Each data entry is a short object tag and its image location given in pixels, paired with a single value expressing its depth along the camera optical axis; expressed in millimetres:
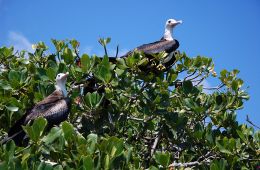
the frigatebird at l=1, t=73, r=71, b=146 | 8469
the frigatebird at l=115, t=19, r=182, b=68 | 11237
